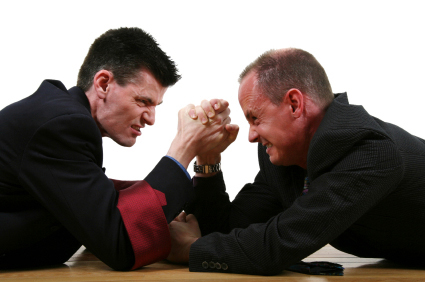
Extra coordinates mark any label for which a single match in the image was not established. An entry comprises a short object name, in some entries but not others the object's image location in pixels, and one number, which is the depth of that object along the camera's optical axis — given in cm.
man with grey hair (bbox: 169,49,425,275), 122
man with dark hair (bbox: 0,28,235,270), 129
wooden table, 125
